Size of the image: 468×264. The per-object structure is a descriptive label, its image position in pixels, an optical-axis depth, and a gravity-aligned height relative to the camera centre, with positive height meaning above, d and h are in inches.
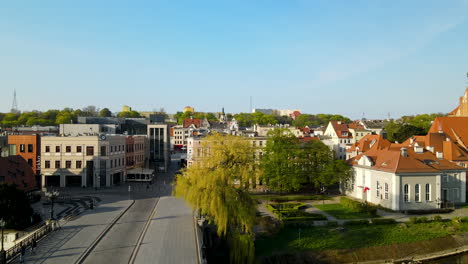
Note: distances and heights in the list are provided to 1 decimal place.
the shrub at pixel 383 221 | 1453.0 -353.3
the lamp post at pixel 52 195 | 1279.5 -214.8
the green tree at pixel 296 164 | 1972.2 -178.0
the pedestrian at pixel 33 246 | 972.1 -303.0
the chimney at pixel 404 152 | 1724.9 -96.1
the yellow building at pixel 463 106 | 2751.0 +189.6
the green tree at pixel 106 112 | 6441.9 +360.0
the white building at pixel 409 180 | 1646.2 -224.8
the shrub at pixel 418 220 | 1459.2 -350.6
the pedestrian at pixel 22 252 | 894.3 -296.7
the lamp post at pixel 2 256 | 879.1 -296.4
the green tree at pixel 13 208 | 1226.6 -252.2
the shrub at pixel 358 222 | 1440.7 -353.2
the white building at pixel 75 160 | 2194.9 -163.2
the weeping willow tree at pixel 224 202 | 1158.3 -225.8
